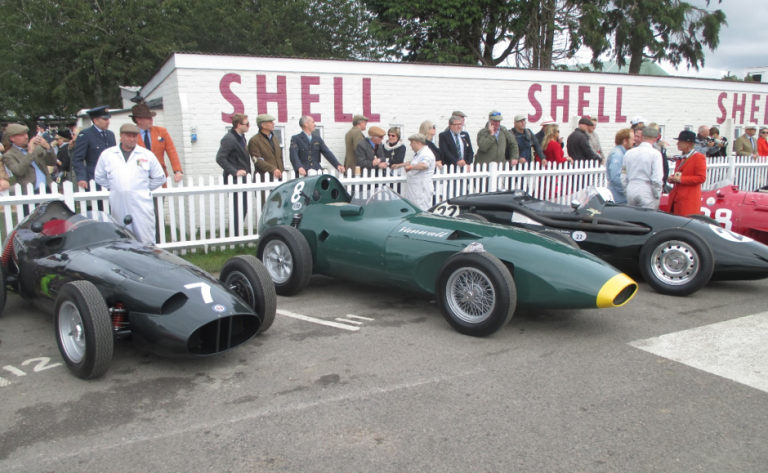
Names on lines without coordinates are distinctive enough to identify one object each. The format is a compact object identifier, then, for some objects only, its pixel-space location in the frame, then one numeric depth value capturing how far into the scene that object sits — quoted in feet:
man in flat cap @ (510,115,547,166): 38.37
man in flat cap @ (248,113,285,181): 29.50
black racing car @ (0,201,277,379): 13.01
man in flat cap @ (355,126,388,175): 32.55
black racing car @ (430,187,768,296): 20.36
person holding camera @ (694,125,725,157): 43.45
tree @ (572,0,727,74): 89.07
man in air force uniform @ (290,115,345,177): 29.53
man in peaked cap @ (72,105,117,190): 24.85
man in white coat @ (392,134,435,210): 28.45
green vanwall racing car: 15.75
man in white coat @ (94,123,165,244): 21.99
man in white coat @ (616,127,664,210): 25.96
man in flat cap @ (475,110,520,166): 35.45
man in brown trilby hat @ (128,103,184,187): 26.35
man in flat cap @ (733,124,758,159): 50.91
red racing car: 26.30
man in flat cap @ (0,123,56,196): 27.91
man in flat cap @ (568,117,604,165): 37.27
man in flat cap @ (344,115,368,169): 35.01
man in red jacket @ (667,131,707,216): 25.62
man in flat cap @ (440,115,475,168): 33.96
